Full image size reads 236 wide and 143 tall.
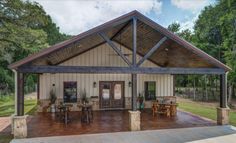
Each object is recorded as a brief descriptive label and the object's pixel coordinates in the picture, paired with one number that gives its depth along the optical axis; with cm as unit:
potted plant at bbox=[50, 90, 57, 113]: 1028
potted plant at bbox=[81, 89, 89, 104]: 1066
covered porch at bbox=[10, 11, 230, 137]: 634
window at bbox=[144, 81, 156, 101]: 1168
